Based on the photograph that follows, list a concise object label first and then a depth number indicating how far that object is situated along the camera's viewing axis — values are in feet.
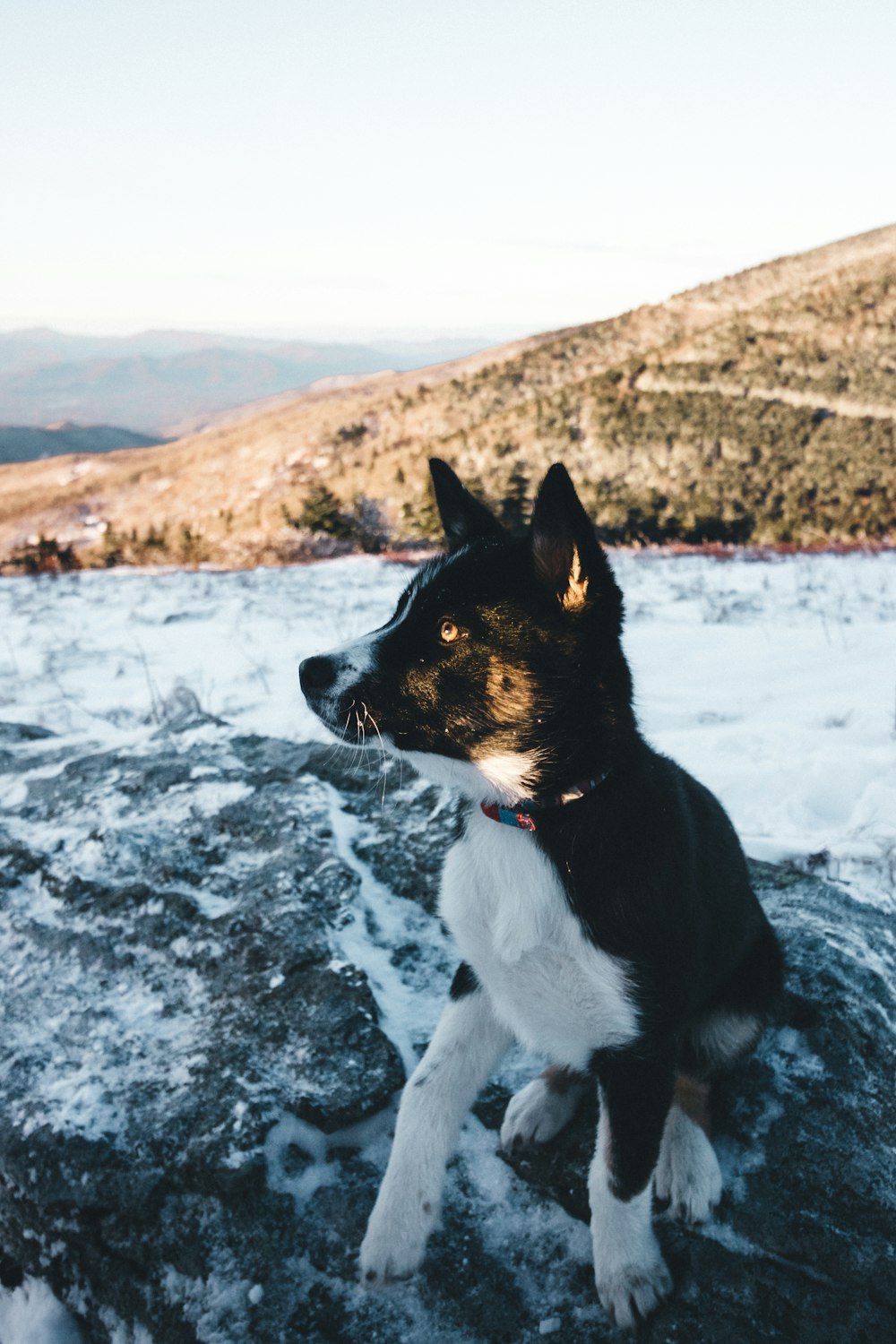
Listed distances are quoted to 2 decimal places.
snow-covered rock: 1.83
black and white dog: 1.85
